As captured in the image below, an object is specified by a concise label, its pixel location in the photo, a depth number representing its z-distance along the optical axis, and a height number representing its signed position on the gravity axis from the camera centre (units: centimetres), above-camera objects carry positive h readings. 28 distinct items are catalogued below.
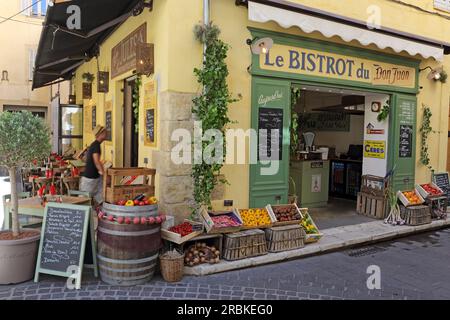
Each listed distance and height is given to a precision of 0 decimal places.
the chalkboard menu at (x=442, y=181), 862 -73
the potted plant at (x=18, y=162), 428 -23
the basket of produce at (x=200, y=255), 498 -142
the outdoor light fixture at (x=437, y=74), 826 +153
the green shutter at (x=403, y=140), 786 +15
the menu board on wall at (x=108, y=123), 842 +42
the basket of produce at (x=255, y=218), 556 -105
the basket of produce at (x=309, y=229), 605 -129
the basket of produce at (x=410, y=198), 756 -98
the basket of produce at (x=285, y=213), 578 -102
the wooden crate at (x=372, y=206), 779 -119
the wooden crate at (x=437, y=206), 791 -119
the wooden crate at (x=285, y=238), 557 -132
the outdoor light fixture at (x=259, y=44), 580 +148
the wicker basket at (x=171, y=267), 455 -143
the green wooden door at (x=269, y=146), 598 +4
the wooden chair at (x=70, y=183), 741 -77
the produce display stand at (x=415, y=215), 743 -128
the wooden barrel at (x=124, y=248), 438 -117
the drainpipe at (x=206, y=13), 537 +178
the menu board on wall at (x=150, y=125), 580 +28
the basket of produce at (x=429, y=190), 792 -88
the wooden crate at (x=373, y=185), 779 -77
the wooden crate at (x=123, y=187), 483 -55
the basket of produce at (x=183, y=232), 481 -109
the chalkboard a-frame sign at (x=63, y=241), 436 -111
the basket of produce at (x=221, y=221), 516 -104
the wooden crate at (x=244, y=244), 520 -134
